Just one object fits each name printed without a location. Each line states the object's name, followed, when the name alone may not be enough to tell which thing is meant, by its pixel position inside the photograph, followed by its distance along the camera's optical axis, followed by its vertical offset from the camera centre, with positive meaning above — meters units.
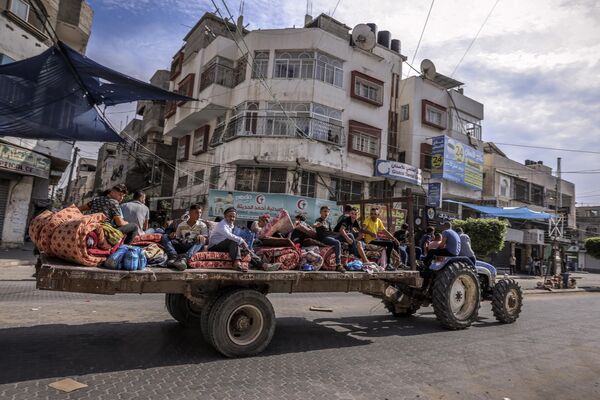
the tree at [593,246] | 29.41 +1.37
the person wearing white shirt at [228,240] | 5.52 -0.08
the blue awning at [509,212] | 30.23 +3.42
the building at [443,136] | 28.25 +8.42
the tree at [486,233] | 25.17 +1.43
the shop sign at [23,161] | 17.42 +2.56
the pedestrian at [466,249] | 8.70 +0.12
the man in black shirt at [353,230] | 7.12 +0.27
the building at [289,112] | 22.23 +7.38
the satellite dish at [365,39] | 25.25 +12.77
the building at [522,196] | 35.75 +5.98
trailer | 4.54 -0.71
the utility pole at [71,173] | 28.48 +3.62
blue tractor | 7.75 -0.83
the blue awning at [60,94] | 9.41 +3.26
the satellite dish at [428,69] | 30.34 +13.49
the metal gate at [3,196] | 19.11 +0.94
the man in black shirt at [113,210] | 5.28 +0.20
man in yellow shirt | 7.79 +0.27
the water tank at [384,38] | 29.03 +14.89
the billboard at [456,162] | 27.86 +6.55
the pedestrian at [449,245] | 8.16 +0.17
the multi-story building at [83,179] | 65.00 +7.26
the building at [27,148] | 17.08 +3.34
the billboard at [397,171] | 24.58 +4.76
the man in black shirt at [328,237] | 6.54 +0.11
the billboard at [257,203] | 21.94 +1.84
